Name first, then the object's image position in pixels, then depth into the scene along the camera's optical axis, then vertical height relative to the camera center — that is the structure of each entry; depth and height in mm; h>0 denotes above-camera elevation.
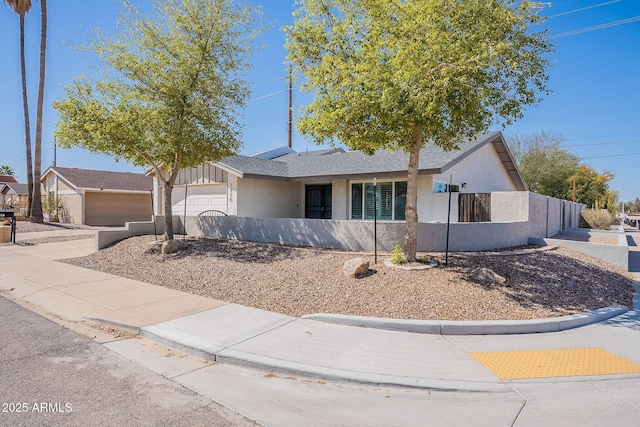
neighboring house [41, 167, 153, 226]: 26312 +606
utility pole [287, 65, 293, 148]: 31216 +6543
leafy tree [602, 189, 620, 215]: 47662 +1419
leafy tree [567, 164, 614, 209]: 37938 +2823
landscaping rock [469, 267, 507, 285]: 7273 -1320
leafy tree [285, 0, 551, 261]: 6578 +2637
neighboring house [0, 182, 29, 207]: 43447 +1326
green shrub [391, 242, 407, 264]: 8070 -1078
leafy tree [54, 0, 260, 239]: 10625 +3466
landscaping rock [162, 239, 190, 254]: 11219 -1266
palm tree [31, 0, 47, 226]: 23281 +2691
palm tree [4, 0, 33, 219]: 24494 +8082
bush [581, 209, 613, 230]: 26891 -550
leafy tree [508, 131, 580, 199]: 35562 +4031
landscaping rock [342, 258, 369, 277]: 7500 -1217
